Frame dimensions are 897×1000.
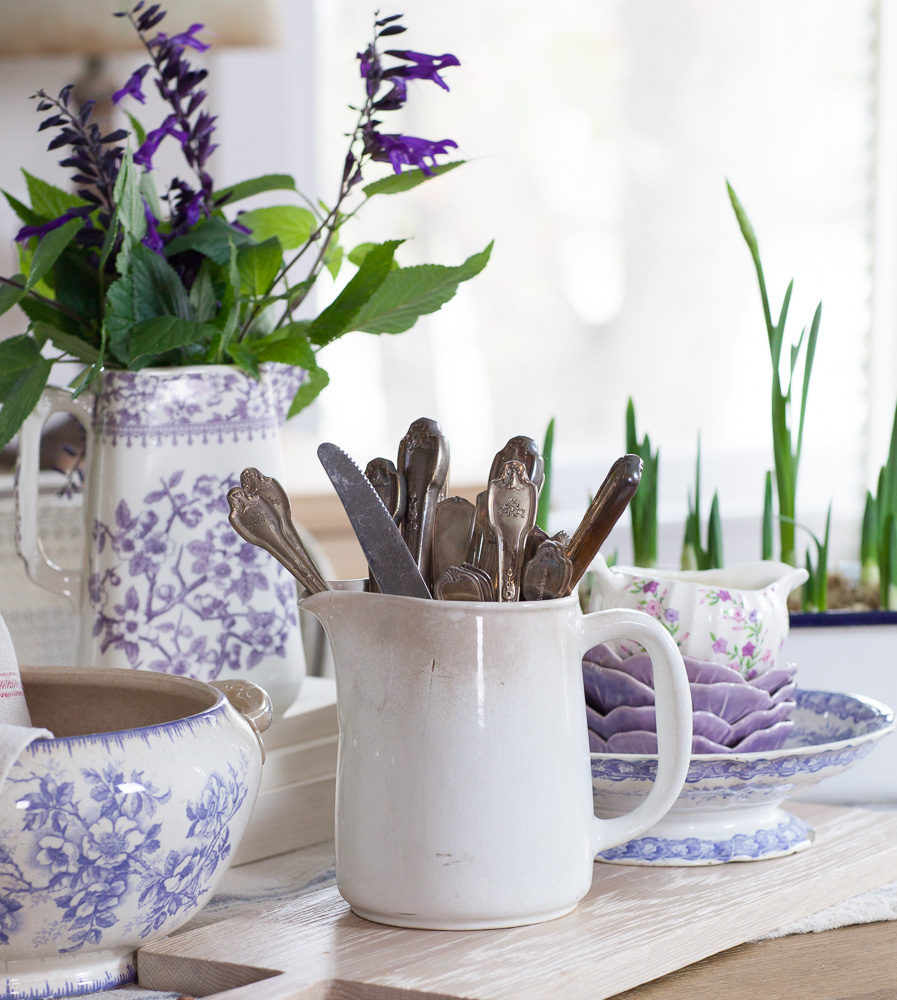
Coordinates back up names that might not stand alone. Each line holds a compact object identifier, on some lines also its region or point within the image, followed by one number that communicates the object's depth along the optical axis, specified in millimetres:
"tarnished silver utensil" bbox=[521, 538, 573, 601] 1467
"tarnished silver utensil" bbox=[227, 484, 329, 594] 1472
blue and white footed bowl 1535
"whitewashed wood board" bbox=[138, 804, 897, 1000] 1405
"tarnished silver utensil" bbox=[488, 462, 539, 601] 1464
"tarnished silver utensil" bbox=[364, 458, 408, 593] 1514
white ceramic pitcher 1449
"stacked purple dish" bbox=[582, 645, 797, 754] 1564
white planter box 1725
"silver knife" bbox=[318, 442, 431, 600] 1472
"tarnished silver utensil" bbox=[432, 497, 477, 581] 1502
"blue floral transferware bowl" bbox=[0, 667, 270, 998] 1373
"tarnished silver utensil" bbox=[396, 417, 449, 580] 1512
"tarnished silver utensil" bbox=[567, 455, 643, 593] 1460
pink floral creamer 1584
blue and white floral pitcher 1619
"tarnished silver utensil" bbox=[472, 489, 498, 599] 1471
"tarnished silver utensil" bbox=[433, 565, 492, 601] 1455
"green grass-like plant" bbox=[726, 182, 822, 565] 1761
